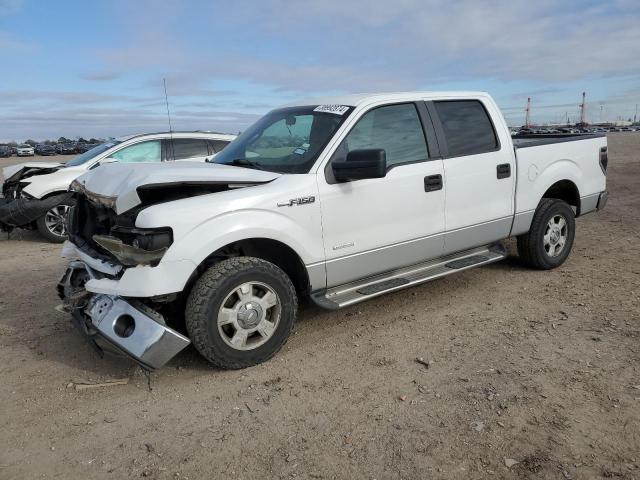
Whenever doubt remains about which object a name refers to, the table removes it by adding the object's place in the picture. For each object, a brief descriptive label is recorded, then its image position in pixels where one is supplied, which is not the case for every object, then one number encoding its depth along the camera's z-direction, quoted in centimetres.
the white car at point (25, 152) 4563
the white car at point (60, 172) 830
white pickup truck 345
